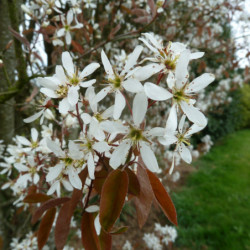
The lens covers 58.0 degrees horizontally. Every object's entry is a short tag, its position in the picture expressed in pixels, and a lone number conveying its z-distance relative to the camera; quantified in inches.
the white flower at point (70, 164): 6.6
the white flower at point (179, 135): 5.7
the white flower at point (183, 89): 5.7
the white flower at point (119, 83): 5.9
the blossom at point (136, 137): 5.8
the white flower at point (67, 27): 13.9
